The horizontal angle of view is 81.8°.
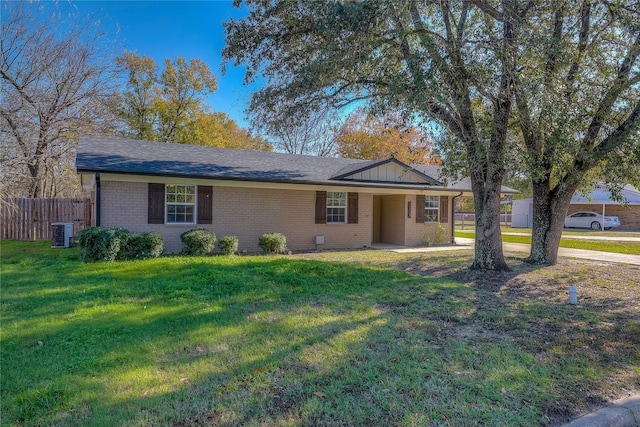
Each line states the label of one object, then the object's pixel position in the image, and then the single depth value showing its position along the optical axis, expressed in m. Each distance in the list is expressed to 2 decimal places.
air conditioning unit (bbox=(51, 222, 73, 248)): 12.71
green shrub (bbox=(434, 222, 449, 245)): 16.80
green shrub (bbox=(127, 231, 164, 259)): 10.29
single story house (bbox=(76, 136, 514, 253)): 11.22
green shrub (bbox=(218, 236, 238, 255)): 11.87
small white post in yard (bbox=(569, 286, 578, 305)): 6.88
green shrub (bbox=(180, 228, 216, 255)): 11.12
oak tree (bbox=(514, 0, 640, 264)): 7.43
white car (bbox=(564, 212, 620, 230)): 28.42
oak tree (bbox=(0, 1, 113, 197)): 15.20
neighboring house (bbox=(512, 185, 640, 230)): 28.66
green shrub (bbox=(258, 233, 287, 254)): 12.56
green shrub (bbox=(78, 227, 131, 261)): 9.59
